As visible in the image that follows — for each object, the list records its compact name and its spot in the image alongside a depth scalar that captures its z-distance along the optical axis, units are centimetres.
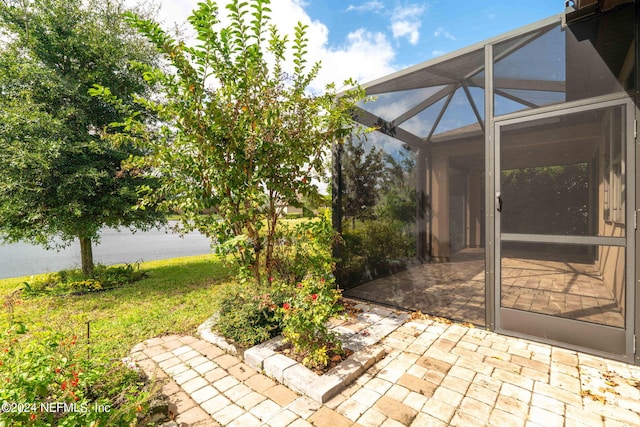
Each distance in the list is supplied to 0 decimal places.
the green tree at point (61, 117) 484
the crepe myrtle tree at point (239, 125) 282
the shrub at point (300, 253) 371
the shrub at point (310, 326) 245
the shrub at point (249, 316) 294
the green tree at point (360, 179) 458
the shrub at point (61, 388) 142
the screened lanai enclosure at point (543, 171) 255
